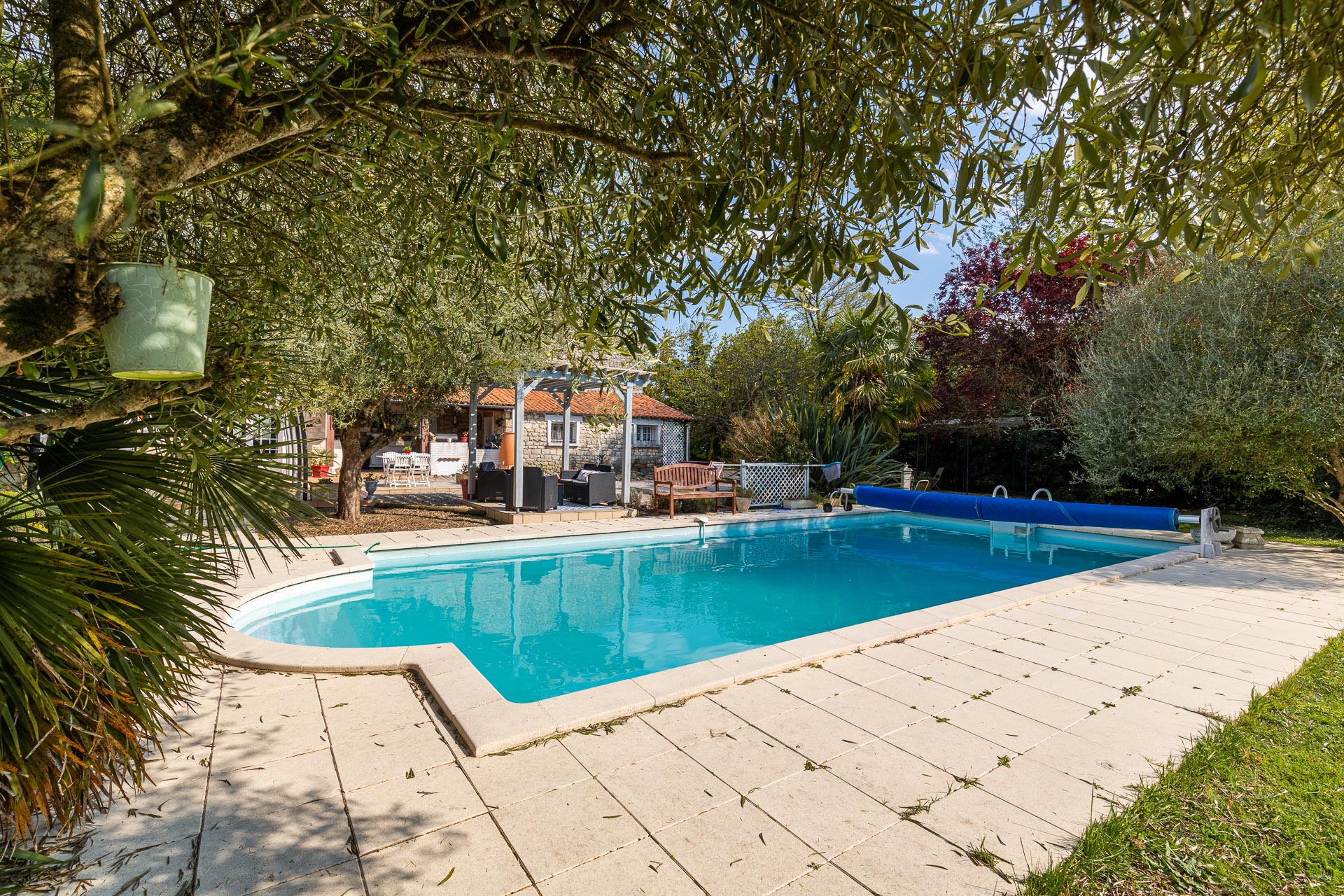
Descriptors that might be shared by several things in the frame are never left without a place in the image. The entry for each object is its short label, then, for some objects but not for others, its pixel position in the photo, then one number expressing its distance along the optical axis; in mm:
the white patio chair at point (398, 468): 16250
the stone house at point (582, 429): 21109
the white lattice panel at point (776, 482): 14711
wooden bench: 13141
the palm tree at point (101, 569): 1839
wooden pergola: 11734
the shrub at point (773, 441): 15516
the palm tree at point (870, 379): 15266
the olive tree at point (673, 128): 1377
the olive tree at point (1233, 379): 7844
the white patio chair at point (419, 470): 16375
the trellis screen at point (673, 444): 23797
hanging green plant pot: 1487
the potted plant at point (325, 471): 13383
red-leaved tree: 14633
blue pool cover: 10289
